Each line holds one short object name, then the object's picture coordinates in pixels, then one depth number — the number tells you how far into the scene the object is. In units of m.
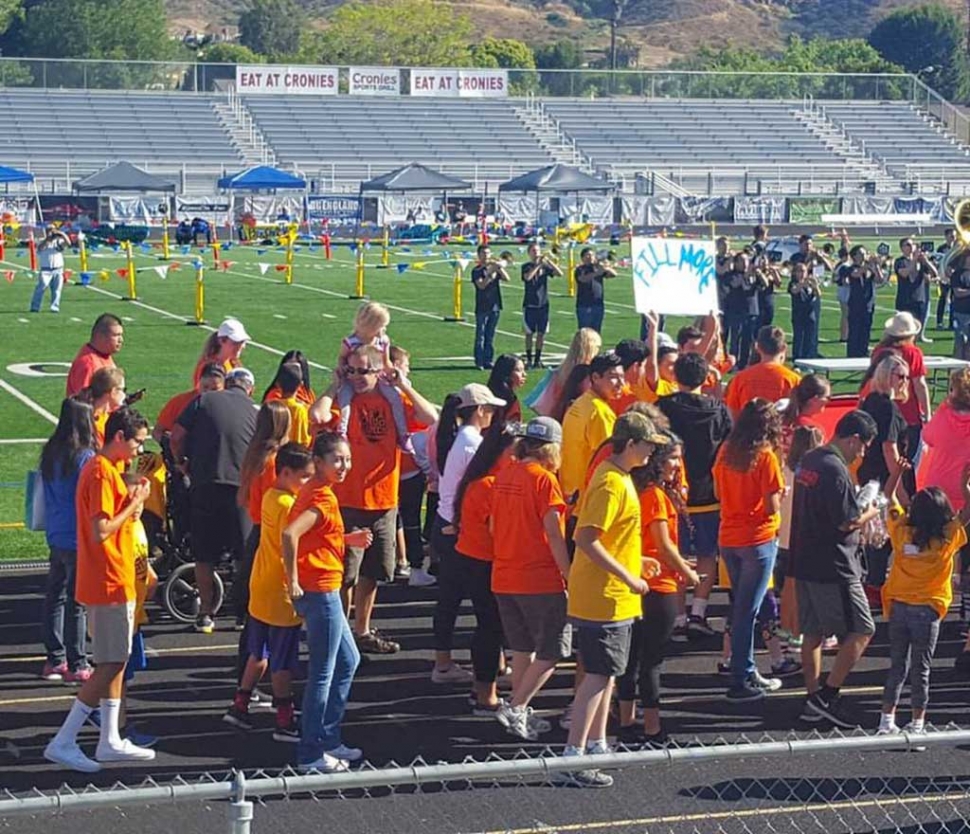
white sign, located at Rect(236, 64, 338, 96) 73.62
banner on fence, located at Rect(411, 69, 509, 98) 77.00
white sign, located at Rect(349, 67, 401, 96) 75.62
